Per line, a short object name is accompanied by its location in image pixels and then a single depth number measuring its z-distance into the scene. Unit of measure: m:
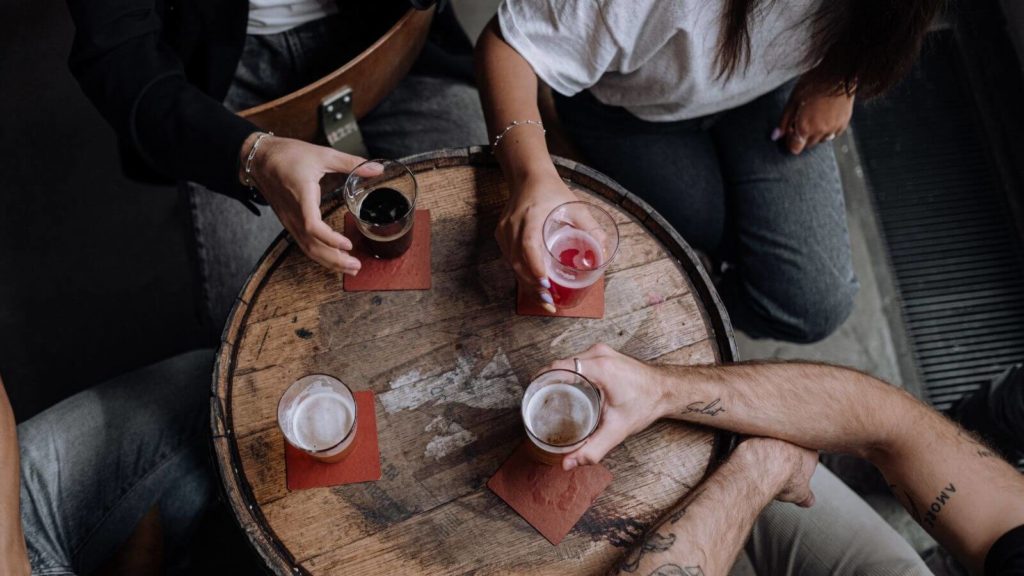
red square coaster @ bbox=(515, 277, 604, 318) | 1.66
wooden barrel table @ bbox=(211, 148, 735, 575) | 1.46
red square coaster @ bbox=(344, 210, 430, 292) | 1.67
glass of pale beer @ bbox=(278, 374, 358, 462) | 1.48
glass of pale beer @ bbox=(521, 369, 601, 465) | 1.51
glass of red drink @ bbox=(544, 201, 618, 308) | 1.60
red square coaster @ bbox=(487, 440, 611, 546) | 1.47
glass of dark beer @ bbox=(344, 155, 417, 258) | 1.61
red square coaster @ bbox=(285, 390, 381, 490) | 1.48
